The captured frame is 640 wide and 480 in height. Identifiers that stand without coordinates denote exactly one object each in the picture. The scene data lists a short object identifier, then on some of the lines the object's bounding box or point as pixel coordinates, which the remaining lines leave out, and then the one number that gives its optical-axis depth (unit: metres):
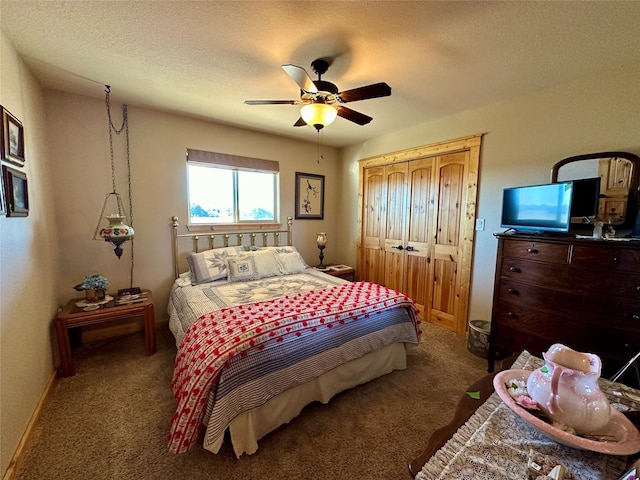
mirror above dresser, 1.97
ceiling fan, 1.75
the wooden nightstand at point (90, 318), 2.16
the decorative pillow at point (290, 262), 3.31
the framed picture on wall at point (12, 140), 1.60
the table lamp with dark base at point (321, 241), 4.13
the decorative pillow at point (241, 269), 2.94
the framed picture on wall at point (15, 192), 1.59
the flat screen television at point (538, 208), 1.96
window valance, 3.21
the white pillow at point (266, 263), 3.10
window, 3.33
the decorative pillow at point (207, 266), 2.89
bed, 1.45
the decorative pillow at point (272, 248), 3.47
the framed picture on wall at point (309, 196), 4.16
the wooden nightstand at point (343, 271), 3.90
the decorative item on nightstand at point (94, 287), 2.43
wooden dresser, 1.67
